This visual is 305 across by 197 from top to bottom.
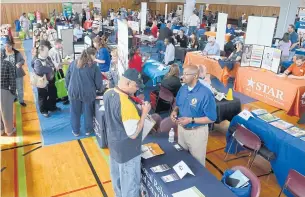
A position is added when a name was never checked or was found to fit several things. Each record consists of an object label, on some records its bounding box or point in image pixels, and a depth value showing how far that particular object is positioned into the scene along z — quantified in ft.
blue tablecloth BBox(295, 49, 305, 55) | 35.37
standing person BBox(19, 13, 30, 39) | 57.24
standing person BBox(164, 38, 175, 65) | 31.32
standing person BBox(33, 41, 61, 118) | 18.47
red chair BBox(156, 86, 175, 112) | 20.10
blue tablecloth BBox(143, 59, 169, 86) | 25.92
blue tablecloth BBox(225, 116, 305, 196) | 12.98
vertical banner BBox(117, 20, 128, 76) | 15.15
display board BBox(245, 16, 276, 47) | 26.96
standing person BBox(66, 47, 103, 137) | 15.89
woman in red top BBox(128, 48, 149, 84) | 25.04
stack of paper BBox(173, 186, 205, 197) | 8.79
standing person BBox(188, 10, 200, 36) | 50.56
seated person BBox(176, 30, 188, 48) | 38.81
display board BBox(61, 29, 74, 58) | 27.12
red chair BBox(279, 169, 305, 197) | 10.04
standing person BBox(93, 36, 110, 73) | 23.00
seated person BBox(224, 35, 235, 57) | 34.91
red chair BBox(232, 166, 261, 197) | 9.75
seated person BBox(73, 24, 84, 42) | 39.38
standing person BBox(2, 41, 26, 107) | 19.45
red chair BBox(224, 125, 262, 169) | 13.89
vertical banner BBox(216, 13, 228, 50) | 36.40
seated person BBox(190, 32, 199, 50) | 38.14
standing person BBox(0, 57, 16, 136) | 16.16
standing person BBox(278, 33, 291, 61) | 33.01
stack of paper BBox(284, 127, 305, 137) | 14.12
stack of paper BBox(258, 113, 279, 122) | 15.62
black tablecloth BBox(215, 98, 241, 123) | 18.08
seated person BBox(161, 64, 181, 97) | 20.58
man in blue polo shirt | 11.35
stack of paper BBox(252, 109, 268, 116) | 16.40
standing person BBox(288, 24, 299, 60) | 35.83
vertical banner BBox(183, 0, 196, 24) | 57.62
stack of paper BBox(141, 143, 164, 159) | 10.80
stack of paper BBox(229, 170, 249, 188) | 10.02
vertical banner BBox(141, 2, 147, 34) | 49.39
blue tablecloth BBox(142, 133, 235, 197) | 9.07
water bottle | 11.82
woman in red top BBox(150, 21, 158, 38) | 49.67
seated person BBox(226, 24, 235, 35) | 51.47
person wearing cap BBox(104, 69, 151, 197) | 8.89
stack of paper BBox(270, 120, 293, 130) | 14.81
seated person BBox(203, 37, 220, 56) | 32.27
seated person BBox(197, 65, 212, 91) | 18.61
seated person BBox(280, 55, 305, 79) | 23.20
